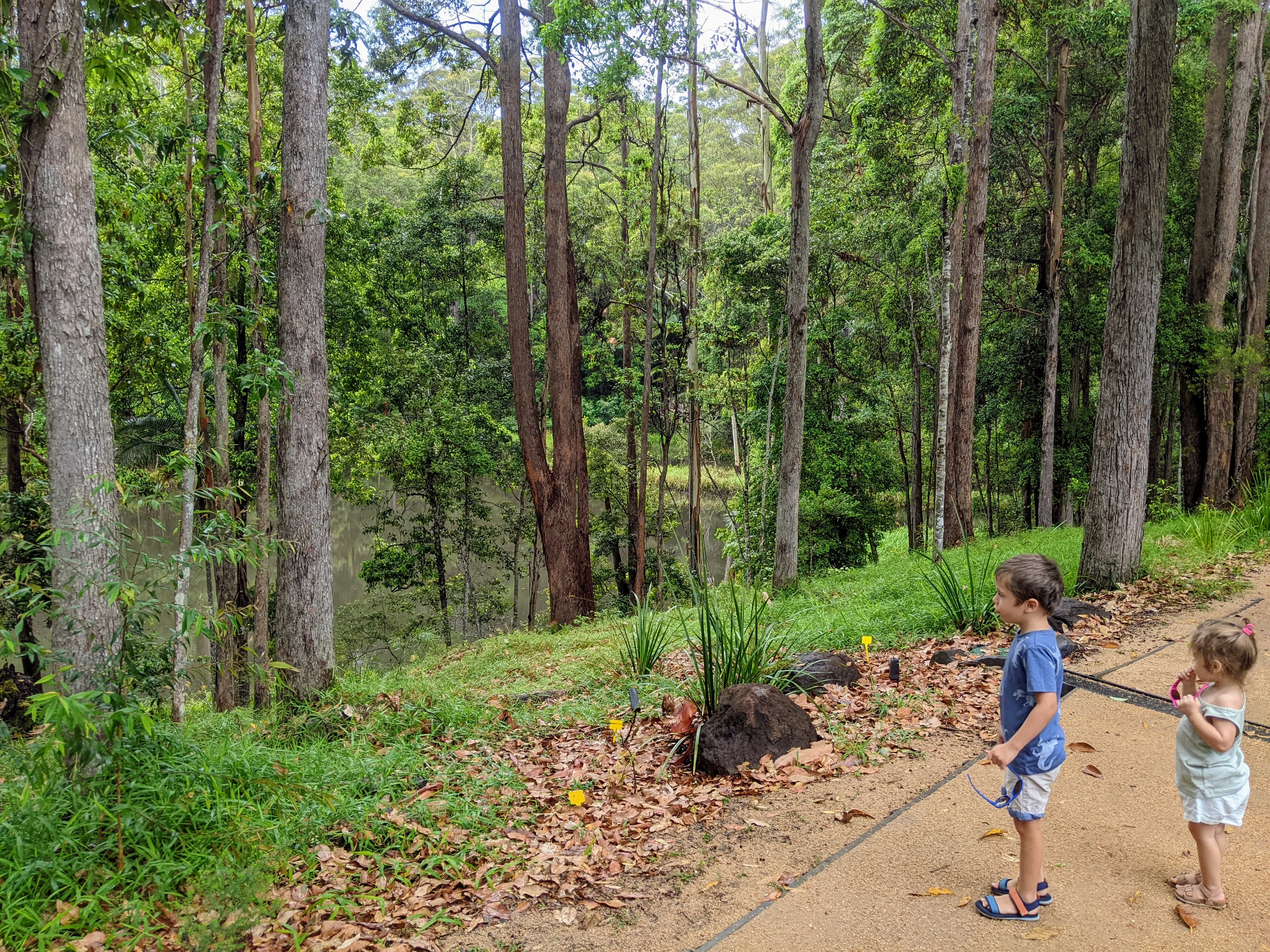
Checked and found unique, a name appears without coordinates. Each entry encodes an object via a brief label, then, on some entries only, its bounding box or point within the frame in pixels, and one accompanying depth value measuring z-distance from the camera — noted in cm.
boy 253
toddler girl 248
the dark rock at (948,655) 548
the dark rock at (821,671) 502
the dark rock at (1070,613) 595
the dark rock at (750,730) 413
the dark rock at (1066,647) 532
